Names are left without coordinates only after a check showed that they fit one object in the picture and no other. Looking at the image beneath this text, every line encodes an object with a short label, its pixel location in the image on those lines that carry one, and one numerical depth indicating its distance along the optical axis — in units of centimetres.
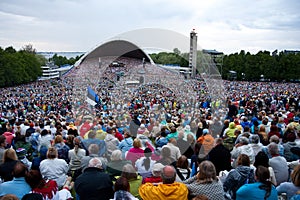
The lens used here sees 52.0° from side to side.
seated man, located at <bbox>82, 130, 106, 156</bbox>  602
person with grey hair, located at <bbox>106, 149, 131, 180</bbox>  452
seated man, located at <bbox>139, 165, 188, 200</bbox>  313
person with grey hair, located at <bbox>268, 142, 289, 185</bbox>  470
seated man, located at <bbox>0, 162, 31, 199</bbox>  358
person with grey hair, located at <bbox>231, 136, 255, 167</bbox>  538
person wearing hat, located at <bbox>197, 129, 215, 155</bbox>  576
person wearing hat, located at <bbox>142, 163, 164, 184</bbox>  360
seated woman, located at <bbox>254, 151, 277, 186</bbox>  441
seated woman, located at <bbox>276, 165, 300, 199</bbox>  344
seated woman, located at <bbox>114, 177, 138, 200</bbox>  329
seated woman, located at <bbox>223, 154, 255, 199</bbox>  389
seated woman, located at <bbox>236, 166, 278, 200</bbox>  322
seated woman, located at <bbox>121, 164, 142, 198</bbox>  391
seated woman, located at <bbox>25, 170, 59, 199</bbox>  354
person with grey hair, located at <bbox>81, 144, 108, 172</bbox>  486
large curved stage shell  4336
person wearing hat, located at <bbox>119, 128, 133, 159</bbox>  637
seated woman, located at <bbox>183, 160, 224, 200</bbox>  327
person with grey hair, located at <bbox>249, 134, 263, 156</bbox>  560
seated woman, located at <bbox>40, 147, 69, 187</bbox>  448
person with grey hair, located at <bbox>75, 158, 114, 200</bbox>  349
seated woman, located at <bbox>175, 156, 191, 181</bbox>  431
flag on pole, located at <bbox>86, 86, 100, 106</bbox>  1353
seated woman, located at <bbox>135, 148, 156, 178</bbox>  461
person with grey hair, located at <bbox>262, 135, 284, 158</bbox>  561
